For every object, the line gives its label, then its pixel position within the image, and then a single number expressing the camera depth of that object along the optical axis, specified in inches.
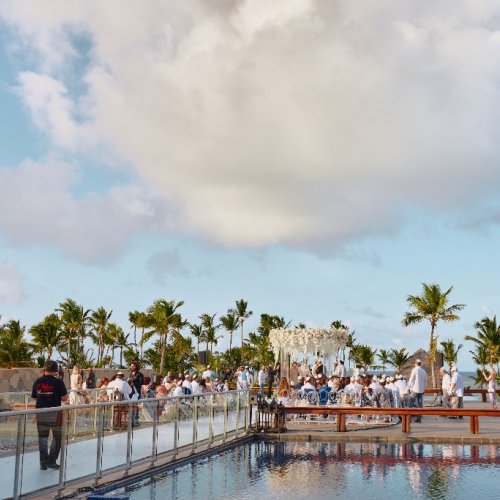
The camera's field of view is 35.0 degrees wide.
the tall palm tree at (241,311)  4446.4
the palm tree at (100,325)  3742.6
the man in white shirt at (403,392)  1092.5
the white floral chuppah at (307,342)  1517.0
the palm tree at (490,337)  2591.0
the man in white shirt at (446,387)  1116.4
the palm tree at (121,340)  3833.2
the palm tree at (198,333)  4224.9
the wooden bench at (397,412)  836.6
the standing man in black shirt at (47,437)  380.5
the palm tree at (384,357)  4009.1
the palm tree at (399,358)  3737.7
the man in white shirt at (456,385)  1079.6
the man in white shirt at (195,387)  1059.3
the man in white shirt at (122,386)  863.1
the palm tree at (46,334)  3400.6
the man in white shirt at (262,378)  1466.8
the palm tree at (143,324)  3499.0
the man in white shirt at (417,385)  1077.1
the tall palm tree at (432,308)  2444.6
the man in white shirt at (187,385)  1041.5
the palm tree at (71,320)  3538.4
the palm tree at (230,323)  4365.2
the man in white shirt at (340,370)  1564.7
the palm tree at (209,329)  4224.9
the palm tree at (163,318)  3457.2
